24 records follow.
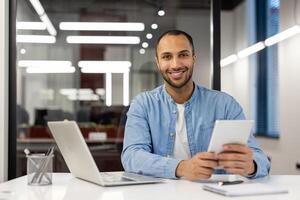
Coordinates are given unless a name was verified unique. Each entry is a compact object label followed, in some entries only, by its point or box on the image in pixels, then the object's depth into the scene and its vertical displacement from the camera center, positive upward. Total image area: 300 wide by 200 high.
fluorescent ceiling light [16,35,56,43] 4.00 +0.55
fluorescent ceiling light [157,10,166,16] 4.10 +0.79
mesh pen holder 1.66 -0.26
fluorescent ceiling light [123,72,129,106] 4.01 +0.06
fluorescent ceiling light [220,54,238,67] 5.74 +0.54
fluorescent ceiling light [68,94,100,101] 4.25 +0.02
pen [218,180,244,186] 1.60 -0.30
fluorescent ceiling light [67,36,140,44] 4.20 +0.56
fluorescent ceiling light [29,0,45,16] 3.82 +0.80
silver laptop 1.56 -0.22
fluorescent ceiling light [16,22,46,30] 3.87 +0.65
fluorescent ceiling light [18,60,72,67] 4.15 +0.33
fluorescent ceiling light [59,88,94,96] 4.32 +0.08
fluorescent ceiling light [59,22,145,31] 4.15 +0.67
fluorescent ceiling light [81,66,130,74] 4.11 +0.27
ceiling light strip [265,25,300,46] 4.42 +0.67
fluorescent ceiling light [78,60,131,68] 4.16 +0.33
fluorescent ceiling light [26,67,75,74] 4.25 +0.27
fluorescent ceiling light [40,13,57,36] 4.15 +0.69
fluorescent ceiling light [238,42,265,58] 5.51 +0.64
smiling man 2.00 -0.07
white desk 1.39 -0.30
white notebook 1.40 -0.29
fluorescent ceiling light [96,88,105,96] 4.19 +0.07
